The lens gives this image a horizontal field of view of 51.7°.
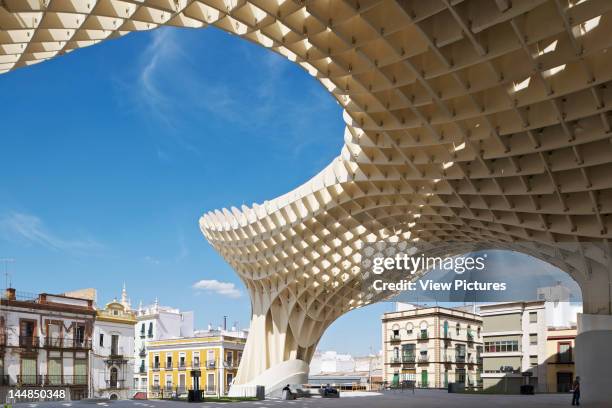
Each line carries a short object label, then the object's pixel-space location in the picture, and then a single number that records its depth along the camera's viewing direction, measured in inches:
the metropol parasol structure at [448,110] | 567.5
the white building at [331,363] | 4303.6
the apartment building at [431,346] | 2960.1
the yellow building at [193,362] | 2827.3
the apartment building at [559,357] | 2308.1
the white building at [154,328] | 3181.6
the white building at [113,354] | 2164.1
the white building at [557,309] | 2463.1
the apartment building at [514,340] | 2463.1
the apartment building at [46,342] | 1812.3
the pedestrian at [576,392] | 1091.9
